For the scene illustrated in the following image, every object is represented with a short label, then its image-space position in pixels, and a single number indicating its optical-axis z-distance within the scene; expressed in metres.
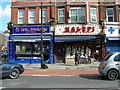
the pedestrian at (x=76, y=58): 17.25
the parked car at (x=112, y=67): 9.21
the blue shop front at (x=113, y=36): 19.60
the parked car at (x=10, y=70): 9.64
